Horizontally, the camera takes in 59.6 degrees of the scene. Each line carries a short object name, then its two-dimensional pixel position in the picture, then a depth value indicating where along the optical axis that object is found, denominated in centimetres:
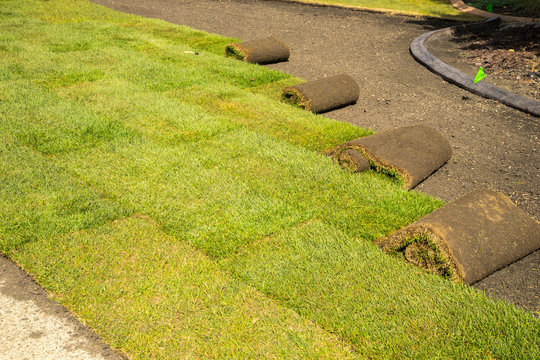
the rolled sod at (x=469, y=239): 373
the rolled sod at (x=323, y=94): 723
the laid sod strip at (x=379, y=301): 313
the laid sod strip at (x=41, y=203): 418
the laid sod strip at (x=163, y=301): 309
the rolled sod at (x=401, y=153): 519
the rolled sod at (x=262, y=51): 944
